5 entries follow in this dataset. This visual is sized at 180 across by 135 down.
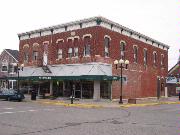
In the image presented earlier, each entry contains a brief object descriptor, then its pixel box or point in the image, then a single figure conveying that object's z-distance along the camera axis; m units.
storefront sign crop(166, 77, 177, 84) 45.05
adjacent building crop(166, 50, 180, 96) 46.18
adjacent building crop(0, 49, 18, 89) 34.95
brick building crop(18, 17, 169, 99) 24.55
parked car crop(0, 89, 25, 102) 24.33
